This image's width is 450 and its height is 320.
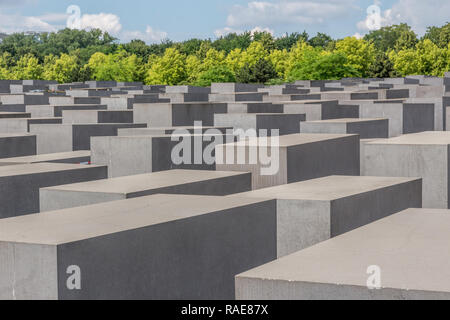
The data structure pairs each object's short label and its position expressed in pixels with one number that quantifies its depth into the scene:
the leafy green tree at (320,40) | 130.32
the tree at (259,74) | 64.19
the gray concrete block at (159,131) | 17.12
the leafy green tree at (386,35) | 142.38
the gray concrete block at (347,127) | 17.62
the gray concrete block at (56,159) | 15.23
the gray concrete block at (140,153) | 14.48
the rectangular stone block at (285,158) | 12.66
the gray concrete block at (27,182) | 12.11
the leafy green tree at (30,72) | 85.14
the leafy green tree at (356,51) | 82.06
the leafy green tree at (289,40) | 134.88
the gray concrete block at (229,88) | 43.78
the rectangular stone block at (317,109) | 22.08
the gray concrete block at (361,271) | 5.36
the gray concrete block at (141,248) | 6.52
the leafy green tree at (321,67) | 62.06
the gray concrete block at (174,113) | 21.00
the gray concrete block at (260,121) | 19.31
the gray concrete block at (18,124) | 21.52
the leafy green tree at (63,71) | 81.62
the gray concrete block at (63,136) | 18.83
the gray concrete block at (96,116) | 22.33
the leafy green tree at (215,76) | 57.94
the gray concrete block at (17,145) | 17.50
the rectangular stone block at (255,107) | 22.92
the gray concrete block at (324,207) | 9.16
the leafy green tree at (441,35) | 103.41
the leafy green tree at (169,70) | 70.00
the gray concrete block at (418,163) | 13.33
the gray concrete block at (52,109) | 25.75
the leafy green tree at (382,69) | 70.81
